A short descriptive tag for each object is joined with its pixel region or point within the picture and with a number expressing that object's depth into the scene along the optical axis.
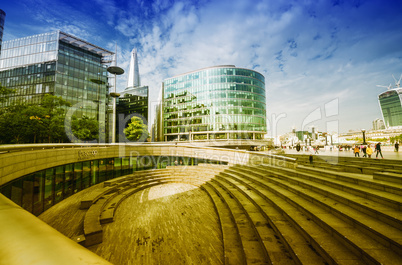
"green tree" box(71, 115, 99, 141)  28.67
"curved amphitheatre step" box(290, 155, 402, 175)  7.76
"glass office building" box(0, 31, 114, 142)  45.44
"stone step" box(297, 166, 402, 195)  5.36
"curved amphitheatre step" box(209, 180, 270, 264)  4.95
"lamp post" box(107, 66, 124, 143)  23.18
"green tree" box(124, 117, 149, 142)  42.19
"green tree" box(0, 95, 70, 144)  21.83
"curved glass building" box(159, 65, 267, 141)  60.81
